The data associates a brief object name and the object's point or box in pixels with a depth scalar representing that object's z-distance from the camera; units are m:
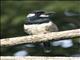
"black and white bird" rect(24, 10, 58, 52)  3.63
